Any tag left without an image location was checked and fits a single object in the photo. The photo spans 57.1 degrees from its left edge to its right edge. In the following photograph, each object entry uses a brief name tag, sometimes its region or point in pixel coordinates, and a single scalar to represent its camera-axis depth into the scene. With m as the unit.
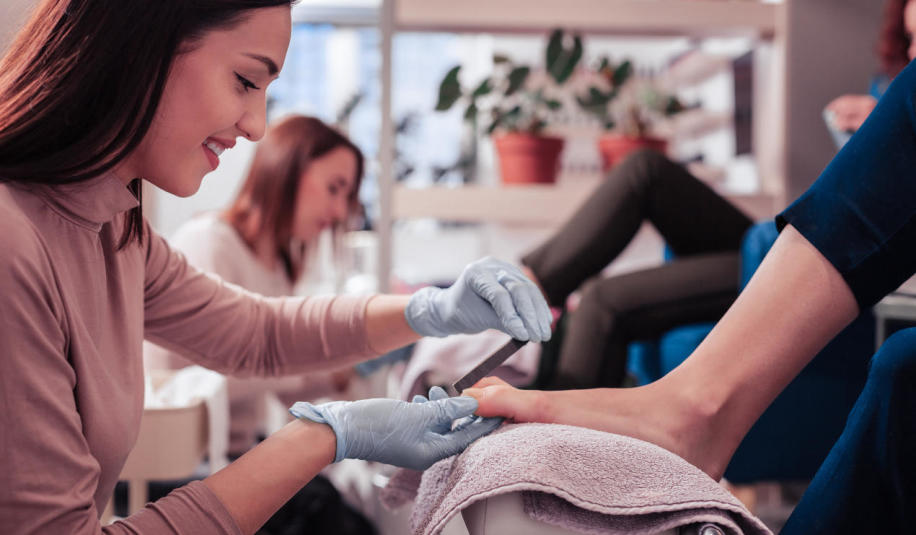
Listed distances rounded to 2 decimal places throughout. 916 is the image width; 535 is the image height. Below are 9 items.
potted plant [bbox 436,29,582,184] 2.21
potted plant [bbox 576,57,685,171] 2.29
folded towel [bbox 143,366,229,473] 1.27
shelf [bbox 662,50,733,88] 3.17
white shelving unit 2.23
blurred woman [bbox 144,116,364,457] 1.96
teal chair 1.48
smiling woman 0.64
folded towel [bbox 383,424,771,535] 0.61
